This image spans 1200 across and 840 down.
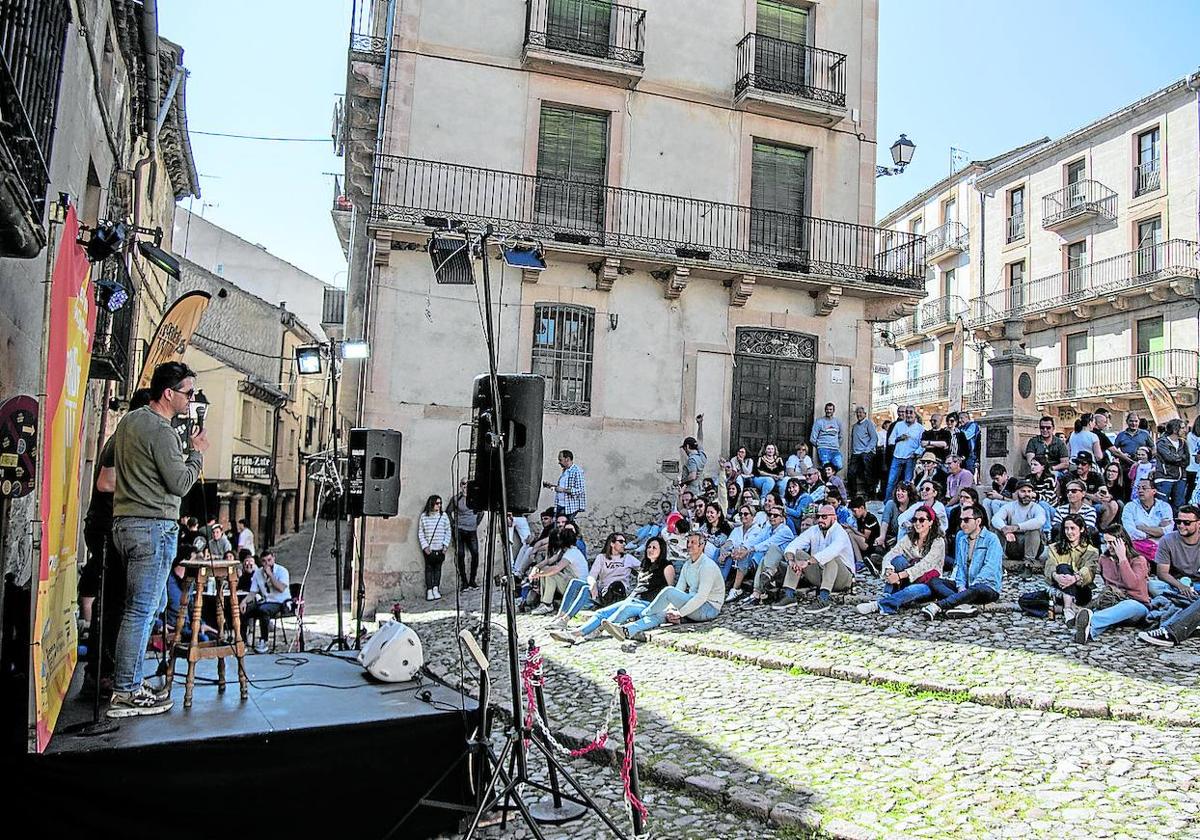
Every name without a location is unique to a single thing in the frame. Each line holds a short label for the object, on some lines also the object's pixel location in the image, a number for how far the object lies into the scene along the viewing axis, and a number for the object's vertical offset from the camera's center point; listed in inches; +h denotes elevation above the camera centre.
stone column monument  589.9 +44.4
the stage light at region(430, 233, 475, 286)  230.7 +51.9
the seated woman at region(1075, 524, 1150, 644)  317.7 -43.5
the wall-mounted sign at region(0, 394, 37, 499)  153.7 -1.1
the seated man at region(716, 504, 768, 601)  452.1 -44.1
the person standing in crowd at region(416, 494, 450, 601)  556.7 -55.2
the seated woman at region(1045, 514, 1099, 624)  339.6 -35.7
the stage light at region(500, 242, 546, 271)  263.1 +61.3
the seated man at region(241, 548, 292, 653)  470.9 -84.6
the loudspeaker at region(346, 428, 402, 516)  383.9 -9.2
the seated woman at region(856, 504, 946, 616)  381.4 -41.9
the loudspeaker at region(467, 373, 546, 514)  209.2 +6.2
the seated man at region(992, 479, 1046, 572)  447.5 -27.1
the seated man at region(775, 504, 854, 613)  414.0 -43.8
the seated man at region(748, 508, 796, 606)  434.6 -42.1
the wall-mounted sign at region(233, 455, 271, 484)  1069.8 -26.4
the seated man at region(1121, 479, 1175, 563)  396.8 -17.3
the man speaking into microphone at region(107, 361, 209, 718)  188.7 -15.4
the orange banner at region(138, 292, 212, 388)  289.3 +39.6
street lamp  676.7 +246.5
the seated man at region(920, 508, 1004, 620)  365.1 -42.4
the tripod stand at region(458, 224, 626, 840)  171.3 -56.7
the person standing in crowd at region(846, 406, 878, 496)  645.0 +9.6
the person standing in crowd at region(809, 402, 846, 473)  645.3 +19.8
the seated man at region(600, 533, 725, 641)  403.1 -61.3
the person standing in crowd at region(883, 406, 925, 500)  578.6 +15.5
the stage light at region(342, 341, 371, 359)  542.3 +62.3
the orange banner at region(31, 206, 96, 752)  162.2 -6.5
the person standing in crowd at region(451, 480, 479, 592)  547.8 -47.5
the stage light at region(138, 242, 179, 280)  306.5 +64.8
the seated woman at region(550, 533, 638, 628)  460.1 -66.0
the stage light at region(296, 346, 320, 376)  546.9 +57.2
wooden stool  197.5 -41.9
